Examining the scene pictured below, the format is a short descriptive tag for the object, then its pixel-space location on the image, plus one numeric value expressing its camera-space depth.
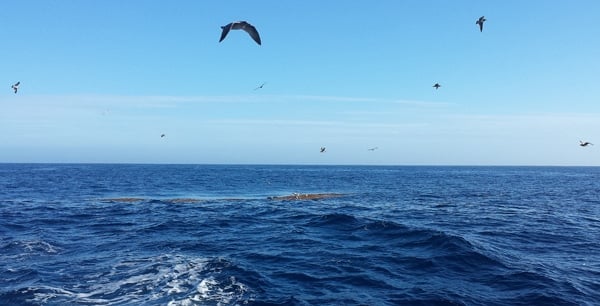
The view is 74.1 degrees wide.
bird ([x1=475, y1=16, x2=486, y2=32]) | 21.23
